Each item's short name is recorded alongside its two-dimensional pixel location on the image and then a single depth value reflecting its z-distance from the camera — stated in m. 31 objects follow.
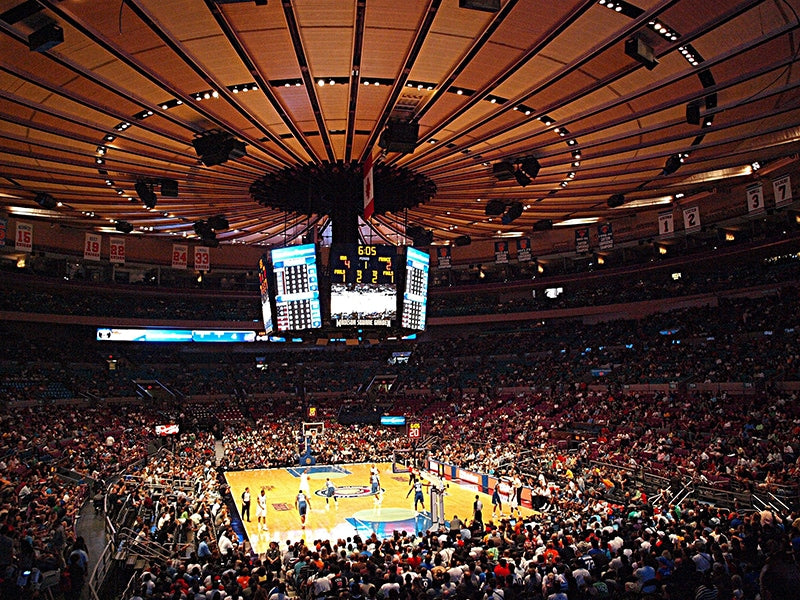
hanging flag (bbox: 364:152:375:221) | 15.95
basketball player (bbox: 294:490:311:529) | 21.45
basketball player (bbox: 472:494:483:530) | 19.10
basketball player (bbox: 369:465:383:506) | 26.65
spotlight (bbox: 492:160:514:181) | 17.06
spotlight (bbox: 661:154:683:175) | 17.71
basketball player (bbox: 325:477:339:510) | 25.38
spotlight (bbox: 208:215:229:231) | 22.78
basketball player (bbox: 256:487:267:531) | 21.56
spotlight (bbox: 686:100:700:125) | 13.66
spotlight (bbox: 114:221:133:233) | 25.27
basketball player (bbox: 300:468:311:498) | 23.36
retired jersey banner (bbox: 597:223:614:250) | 25.72
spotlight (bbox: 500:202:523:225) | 21.98
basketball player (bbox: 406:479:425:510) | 23.53
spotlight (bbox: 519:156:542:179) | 16.83
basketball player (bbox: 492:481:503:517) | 23.38
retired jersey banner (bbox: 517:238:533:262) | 30.64
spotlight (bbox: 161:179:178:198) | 17.94
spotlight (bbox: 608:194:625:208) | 22.29
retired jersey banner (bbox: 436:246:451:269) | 30.57
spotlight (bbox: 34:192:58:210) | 19.77
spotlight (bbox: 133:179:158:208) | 17.86
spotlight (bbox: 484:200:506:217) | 21.30
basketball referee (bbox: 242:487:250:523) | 22.67
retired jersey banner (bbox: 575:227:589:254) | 28.38
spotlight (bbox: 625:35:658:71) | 10.76
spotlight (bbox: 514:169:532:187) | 16.94
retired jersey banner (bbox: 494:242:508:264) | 30.46
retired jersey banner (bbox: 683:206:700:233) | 23.67
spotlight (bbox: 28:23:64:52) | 9.74
